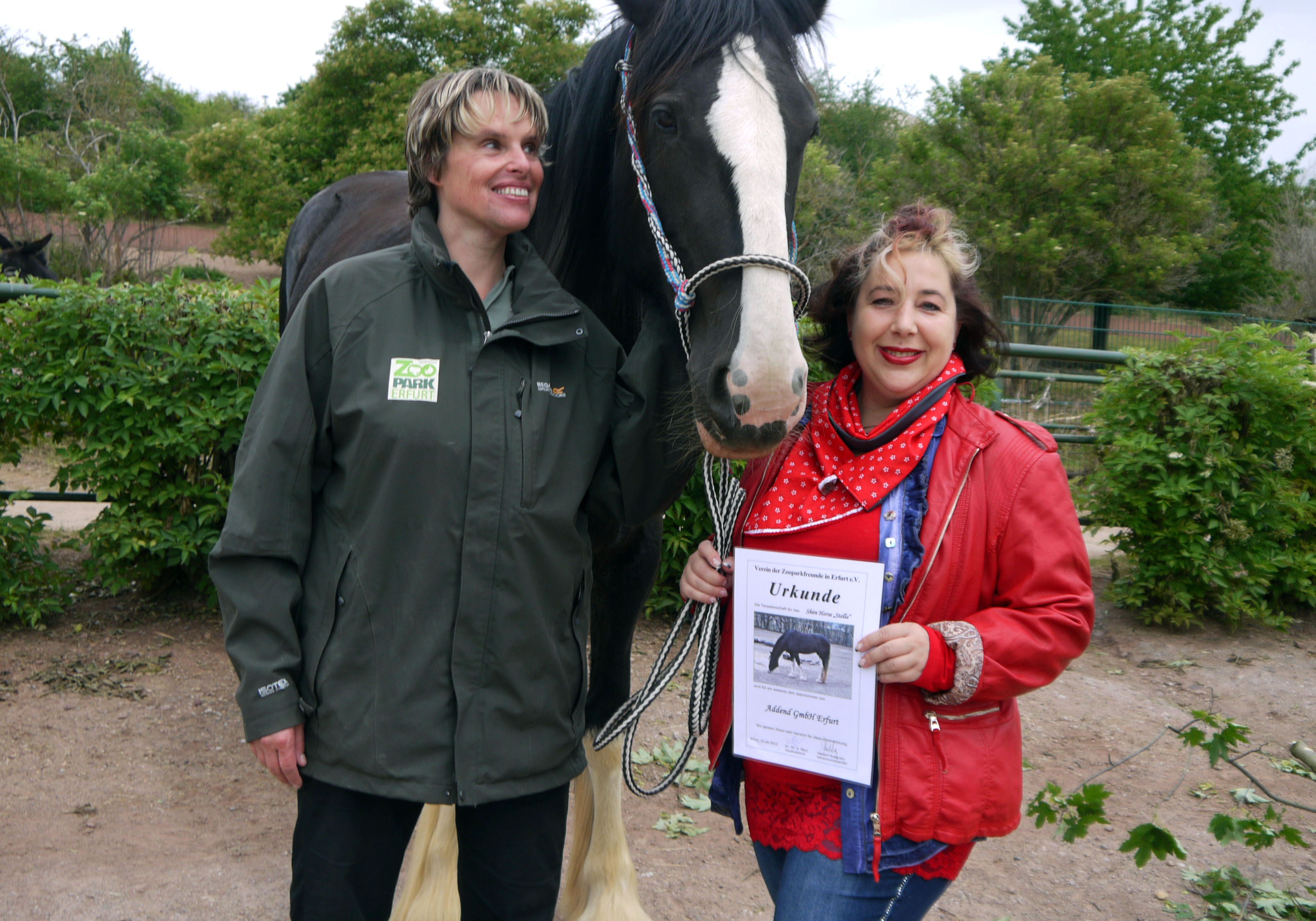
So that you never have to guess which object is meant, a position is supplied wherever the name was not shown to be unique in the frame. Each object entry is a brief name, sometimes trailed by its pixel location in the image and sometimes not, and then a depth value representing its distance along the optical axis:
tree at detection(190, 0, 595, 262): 19.31
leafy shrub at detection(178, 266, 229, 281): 25.19
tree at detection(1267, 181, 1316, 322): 24.88
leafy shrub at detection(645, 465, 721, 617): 4.54
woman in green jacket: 1.48
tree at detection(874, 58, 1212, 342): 18.98
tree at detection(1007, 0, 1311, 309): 26.28
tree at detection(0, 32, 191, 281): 15.86
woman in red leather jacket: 1.40
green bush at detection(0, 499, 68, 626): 4.20
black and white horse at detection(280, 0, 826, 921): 1.43
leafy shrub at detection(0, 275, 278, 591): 4.11
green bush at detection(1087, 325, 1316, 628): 4.77
